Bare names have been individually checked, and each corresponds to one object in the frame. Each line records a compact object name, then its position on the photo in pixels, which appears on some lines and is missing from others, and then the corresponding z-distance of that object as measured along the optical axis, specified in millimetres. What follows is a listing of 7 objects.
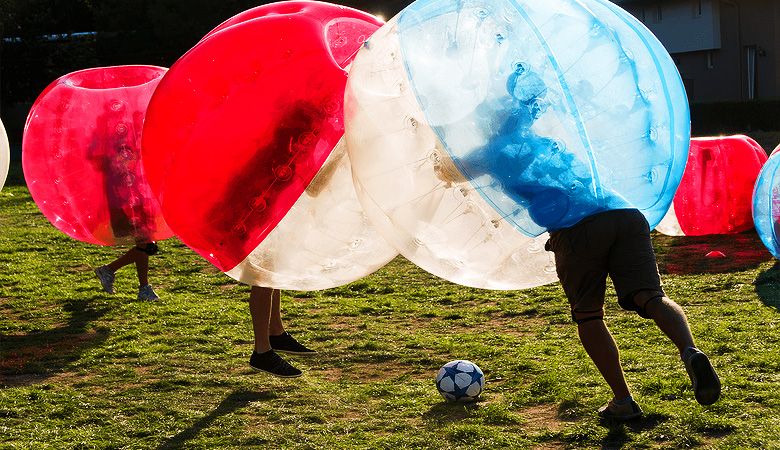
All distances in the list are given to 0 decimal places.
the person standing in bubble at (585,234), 4621
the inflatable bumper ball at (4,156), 9486
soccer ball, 5879
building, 33188
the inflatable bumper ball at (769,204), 8883
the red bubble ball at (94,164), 7871
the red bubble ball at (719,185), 10867
